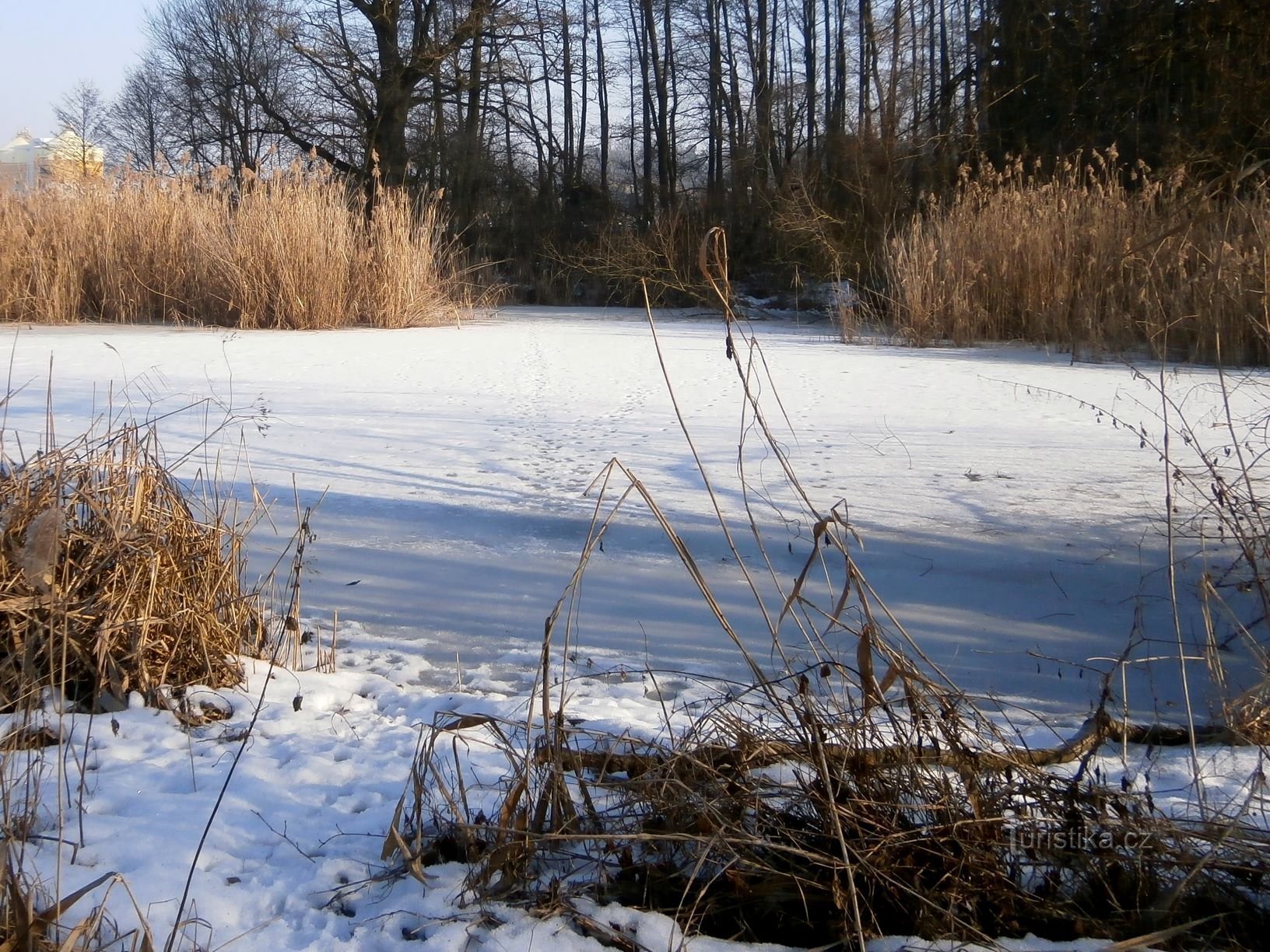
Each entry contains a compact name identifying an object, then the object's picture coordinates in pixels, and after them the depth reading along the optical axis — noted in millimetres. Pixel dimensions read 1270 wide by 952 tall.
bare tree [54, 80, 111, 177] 24580
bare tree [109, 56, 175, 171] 23609
